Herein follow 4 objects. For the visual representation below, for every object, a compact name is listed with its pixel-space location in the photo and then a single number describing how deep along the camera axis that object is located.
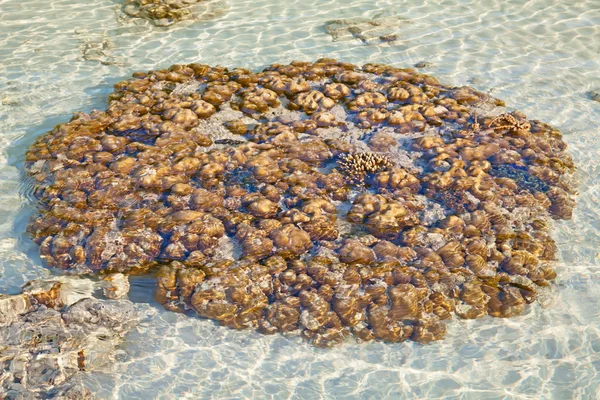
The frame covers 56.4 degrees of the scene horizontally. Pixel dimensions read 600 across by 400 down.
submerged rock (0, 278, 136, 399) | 5.58
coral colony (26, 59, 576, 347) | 6.54
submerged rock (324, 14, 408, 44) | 12.32
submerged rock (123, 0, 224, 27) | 12.78
